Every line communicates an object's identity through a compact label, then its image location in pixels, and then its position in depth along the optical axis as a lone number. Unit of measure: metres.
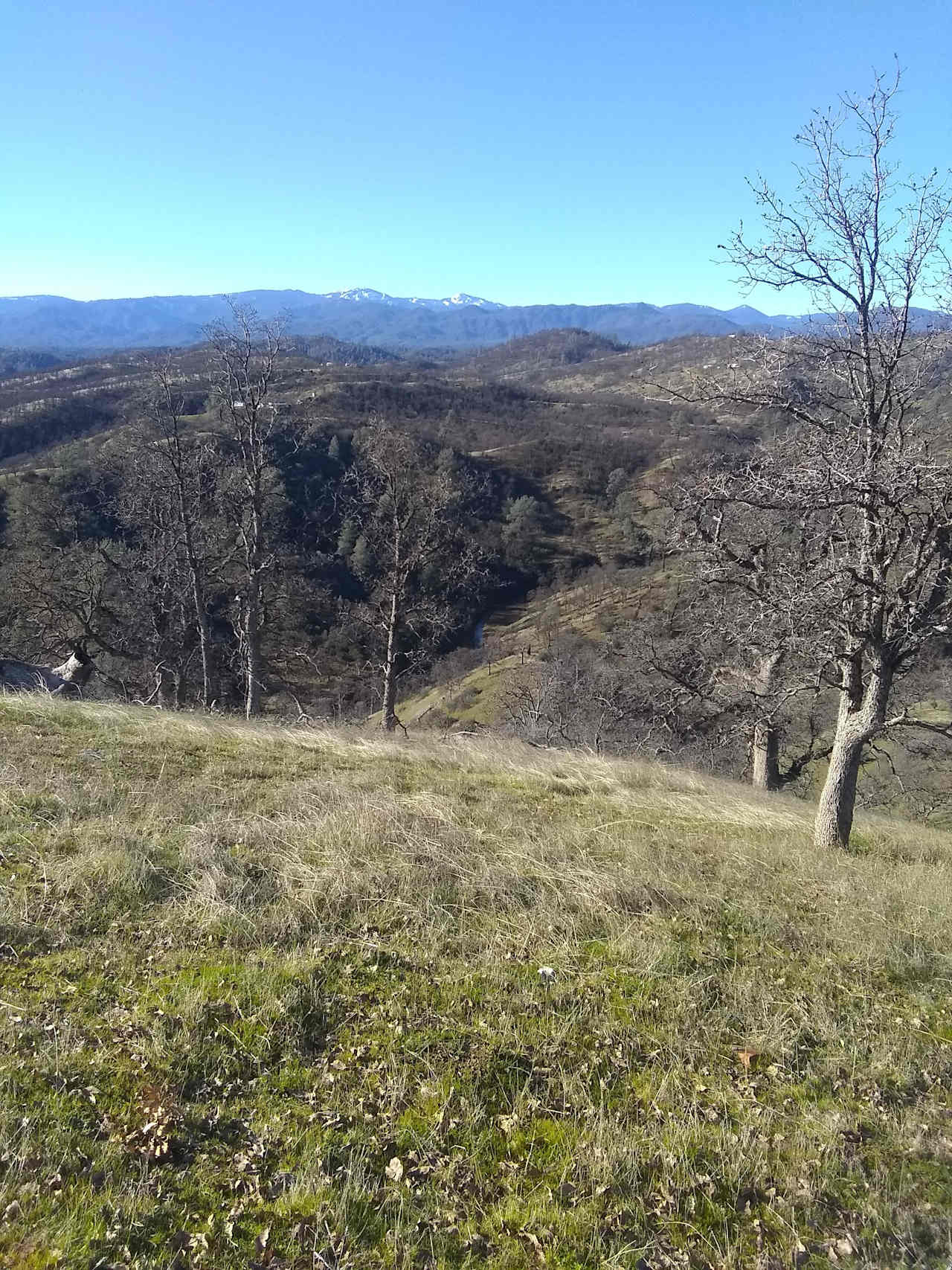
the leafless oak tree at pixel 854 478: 6.28
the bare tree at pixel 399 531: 16.59
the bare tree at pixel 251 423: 14.49
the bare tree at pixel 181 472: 17.58
